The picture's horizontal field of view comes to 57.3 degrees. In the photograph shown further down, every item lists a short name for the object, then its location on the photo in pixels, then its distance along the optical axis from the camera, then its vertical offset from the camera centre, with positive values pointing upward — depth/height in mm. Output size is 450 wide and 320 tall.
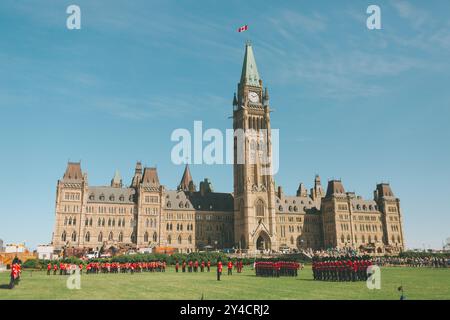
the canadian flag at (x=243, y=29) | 88694 +47207
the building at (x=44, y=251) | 75056 +832
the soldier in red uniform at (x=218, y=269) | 33281 -1316
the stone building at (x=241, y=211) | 99375 +10912
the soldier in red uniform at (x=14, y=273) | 26672 -1068
